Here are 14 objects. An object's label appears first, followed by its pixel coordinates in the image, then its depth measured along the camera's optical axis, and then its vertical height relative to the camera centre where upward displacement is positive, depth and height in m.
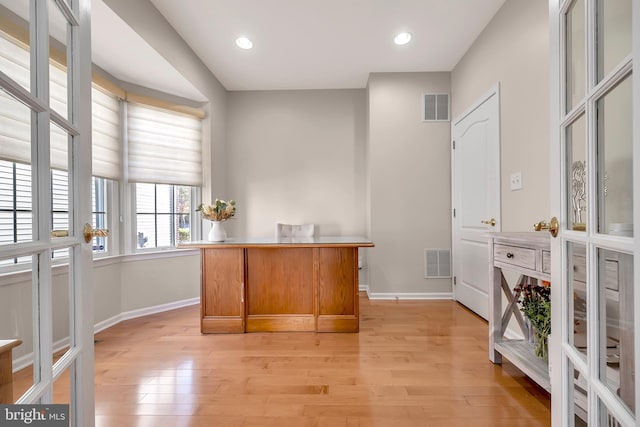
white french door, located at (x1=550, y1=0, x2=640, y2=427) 0.63 +0.00
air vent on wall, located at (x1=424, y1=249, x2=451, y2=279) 3.77 -0.62
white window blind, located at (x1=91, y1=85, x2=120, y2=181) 2.87 +0.76
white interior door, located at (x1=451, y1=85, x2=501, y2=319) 2.81 +0.18
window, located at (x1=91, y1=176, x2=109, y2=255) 2.96 +0.05
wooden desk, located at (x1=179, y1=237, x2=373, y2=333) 2.73 -0.66
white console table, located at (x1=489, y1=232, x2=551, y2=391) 1.64 -0.47
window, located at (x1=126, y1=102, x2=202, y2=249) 3.35 +0.47
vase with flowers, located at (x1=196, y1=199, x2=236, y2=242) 2.81 -0.02
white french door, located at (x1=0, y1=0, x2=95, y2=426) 0.68 +0.07
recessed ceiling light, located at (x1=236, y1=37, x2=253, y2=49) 3.10 +1.70
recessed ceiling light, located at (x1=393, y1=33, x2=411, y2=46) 3.04 +1.71
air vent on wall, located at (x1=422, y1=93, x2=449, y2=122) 3.76 +1.25
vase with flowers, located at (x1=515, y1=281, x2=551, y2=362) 1.74 -0.57
